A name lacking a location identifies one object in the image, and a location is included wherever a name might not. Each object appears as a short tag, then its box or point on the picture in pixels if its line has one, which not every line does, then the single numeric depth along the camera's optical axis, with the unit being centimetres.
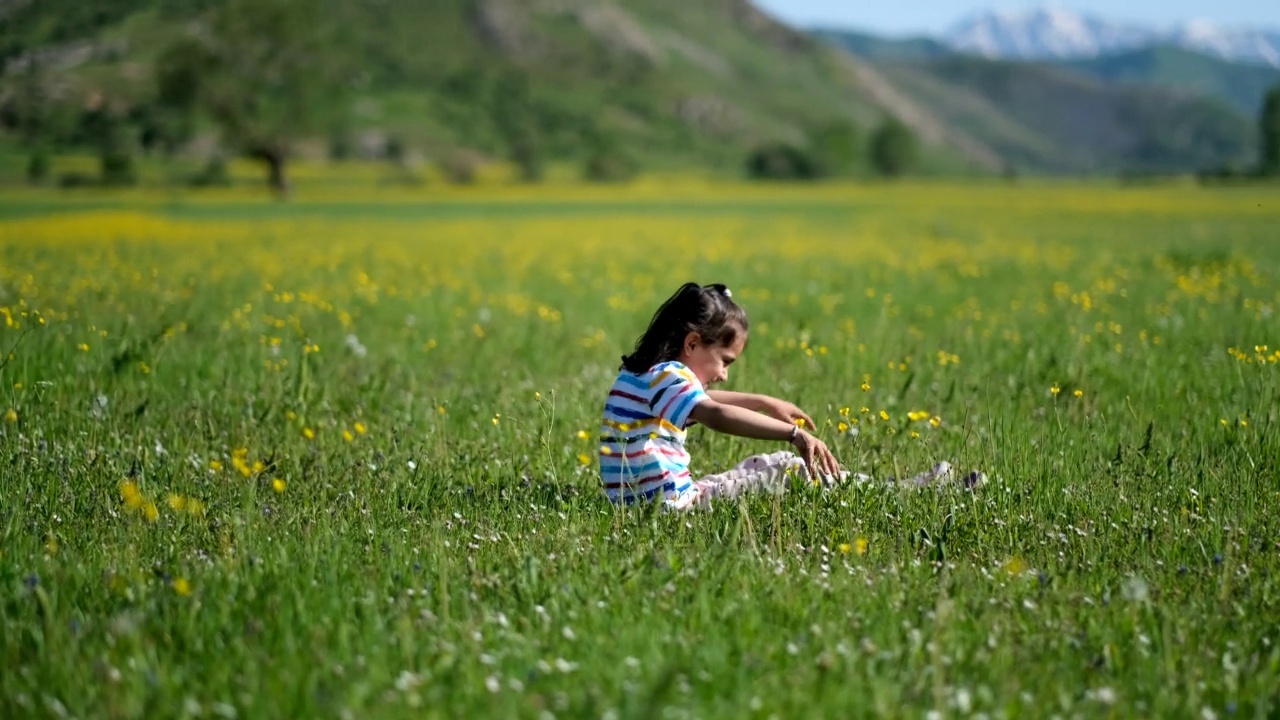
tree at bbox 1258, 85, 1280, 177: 9644
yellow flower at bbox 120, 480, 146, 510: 426
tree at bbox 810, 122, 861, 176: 14012
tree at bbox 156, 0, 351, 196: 5200
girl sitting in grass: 508
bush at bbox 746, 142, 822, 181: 13588
